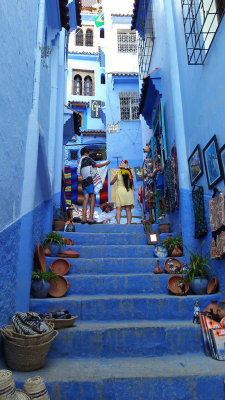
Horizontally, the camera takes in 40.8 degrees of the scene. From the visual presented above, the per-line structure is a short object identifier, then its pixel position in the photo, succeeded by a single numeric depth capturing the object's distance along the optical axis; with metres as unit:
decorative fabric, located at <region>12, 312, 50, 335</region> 2.79
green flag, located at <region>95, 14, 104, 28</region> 20.69
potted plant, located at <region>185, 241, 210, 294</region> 4.12
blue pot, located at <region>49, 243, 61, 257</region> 5.13
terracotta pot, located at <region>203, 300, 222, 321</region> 3.37
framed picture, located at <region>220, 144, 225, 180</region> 3.78
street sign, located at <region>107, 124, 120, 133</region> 14.81
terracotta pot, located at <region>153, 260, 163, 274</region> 4.55
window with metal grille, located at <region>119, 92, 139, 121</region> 15.25
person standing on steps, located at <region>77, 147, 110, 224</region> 6.72
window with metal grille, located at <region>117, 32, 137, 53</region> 15.80
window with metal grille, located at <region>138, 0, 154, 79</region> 9.13
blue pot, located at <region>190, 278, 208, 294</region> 4.12
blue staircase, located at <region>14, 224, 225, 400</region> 2.61
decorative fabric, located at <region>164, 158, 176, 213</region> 6.05
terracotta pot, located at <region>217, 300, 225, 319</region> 3.32
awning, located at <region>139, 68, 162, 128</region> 7.39
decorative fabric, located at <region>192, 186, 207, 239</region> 4.53
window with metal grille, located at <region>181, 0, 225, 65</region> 4.38
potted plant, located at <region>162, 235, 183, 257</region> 5.09
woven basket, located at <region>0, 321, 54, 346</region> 2.66
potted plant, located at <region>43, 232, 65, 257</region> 5.14
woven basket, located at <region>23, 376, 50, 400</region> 2.24
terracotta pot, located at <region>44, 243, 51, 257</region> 5.02
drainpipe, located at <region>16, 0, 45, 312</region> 3.56
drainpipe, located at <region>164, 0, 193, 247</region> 5.16
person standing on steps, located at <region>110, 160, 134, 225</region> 7.35
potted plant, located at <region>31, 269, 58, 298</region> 3.97
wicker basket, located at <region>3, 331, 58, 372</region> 2.66
